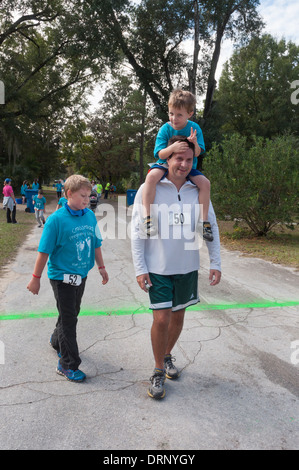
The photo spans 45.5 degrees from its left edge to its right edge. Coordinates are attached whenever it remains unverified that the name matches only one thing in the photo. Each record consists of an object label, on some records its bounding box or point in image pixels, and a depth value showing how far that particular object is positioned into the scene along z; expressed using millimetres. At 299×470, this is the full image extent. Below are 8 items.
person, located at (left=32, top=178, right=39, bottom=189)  22072
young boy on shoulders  2816
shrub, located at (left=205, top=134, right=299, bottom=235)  10203
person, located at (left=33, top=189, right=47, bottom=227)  13688
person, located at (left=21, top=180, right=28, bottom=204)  21394
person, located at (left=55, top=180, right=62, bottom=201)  25294
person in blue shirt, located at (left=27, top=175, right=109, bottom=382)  2990
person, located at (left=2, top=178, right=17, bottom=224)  13961
